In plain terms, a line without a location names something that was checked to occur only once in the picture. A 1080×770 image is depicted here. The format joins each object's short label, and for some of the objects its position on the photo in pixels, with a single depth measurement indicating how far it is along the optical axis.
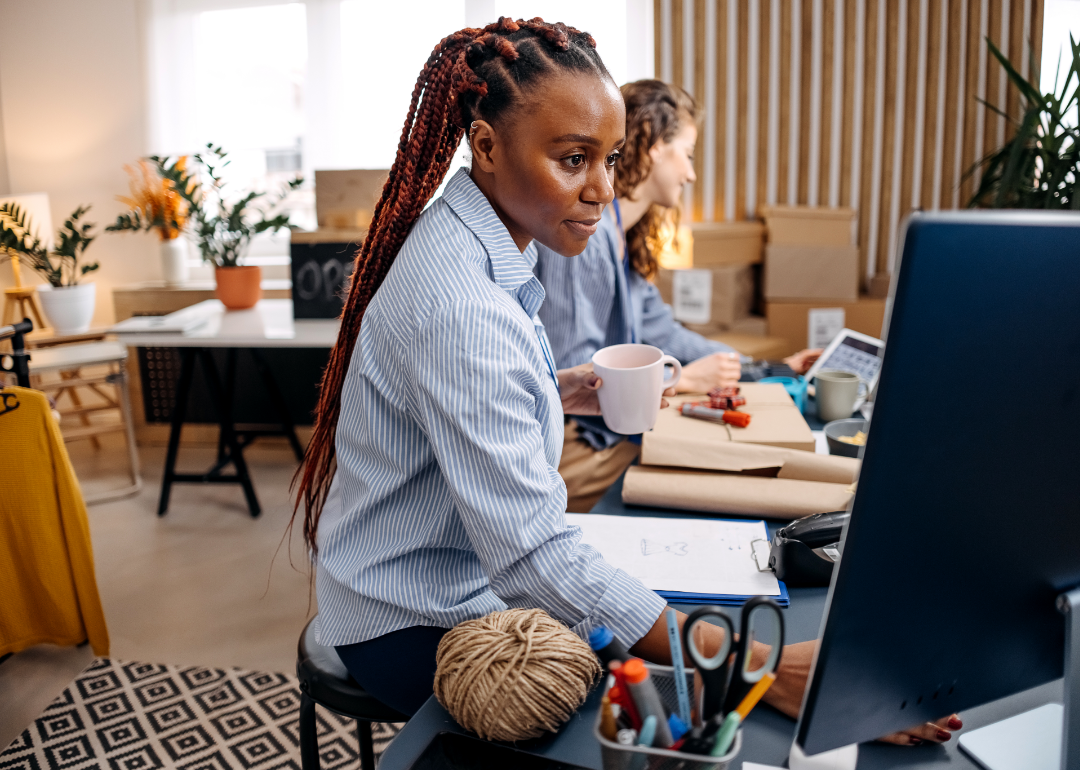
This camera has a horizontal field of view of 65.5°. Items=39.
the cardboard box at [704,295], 3.41
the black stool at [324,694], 1.04
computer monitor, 0.44
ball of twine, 0.66
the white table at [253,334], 2.94
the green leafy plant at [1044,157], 2.96
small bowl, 1.39
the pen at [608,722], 0.57
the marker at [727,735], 0.54
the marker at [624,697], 0.58
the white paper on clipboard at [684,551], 0.98
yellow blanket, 2.12
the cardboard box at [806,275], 3.49
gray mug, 1.64
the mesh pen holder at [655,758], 0.55
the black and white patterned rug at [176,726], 1.90
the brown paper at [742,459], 1.22
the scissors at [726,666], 0.53
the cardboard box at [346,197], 3.24
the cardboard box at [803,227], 3.55
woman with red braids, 0.79
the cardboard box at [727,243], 3.50
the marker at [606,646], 0.72
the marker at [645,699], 0.57
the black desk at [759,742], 0.68
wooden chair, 3.38
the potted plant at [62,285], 3.61
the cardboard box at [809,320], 3.49
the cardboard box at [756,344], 3.38
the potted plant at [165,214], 3.58
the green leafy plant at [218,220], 3.41
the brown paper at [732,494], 1.17
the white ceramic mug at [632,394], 1.17
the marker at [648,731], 0.56
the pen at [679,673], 0.57
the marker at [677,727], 0.58
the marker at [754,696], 0.53
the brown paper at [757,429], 1.31
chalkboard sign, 3.24
